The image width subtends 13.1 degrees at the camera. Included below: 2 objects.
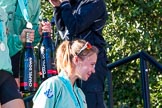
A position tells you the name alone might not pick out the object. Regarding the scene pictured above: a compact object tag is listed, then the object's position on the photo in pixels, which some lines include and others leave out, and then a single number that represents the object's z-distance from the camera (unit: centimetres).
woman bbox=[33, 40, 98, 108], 463
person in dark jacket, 509
